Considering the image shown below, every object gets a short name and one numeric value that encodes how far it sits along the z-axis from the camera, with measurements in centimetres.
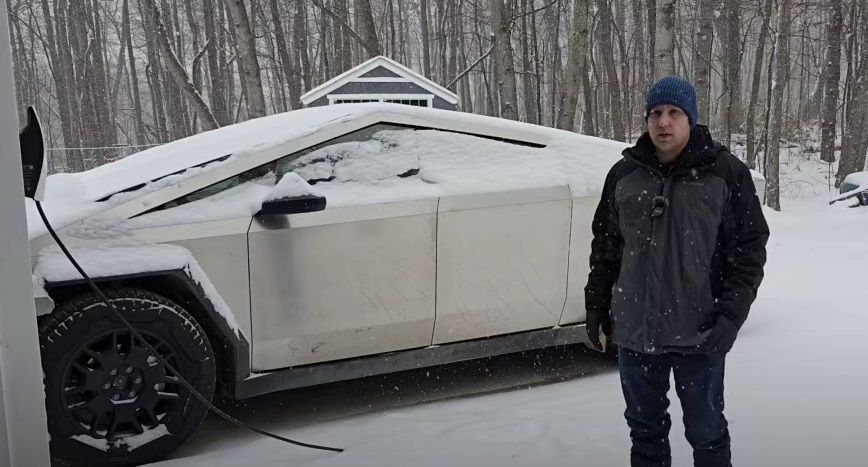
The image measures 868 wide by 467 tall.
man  223
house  1106
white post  157
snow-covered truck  287
